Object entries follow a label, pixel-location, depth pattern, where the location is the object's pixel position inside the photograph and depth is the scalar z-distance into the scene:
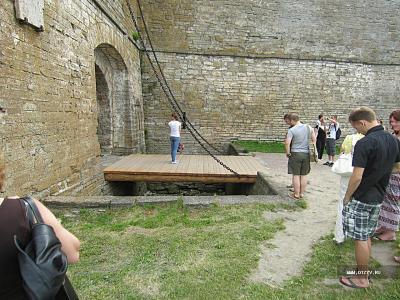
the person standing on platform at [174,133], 8.14
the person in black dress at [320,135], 10.11
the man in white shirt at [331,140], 9.27
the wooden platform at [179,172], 7.38
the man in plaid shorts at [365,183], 2.51
